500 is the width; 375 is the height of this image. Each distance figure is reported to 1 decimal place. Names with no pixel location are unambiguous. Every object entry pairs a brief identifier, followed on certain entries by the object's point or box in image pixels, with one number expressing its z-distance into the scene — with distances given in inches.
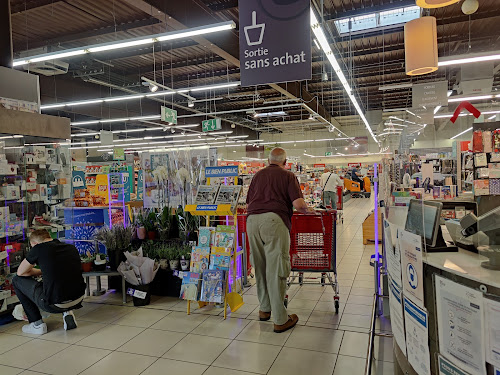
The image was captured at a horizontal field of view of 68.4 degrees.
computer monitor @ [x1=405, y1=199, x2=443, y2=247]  74.5
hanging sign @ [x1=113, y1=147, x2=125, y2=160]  594.9
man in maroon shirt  145.1
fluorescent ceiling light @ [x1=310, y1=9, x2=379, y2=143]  203.6
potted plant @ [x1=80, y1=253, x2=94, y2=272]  188.4
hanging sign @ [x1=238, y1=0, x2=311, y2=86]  146.9
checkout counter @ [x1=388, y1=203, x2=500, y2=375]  54.8
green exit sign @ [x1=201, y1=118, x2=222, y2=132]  572.7
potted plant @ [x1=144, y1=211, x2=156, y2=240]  203.6
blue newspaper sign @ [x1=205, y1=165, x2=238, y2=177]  190.5
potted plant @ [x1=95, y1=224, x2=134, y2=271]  190.9
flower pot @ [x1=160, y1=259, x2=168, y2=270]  190.9
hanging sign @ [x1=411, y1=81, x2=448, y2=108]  418.9
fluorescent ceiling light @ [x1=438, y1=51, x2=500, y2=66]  279.6
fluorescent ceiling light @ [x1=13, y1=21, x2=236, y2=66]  217.9
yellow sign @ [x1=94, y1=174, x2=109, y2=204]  302.0
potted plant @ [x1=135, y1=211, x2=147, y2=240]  203.2
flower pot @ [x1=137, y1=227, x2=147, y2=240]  203.2
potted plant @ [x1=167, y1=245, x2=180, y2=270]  187.8
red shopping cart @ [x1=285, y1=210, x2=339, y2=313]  170.6
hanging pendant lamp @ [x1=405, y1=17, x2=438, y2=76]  171.3
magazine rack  166.7
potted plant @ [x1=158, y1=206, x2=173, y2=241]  201.6
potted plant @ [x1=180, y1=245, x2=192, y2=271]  183.3
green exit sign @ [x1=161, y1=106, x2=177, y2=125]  444.9
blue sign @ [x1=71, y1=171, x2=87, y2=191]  264.6
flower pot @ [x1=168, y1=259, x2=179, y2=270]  187.6
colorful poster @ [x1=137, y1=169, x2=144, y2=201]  340.4
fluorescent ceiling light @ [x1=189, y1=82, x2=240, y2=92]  372.8
